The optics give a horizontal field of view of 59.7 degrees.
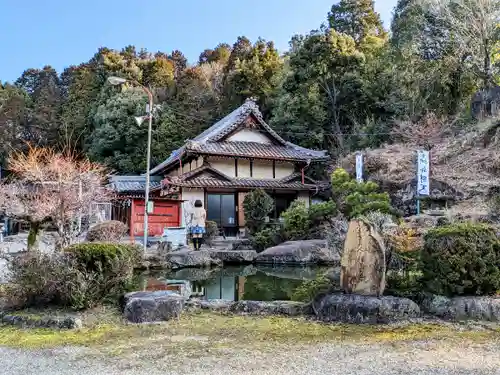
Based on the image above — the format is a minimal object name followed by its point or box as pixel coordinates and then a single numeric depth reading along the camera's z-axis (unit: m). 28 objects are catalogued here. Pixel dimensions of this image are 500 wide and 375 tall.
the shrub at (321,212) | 15.91
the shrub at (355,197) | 12.87
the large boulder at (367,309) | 5.48
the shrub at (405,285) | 5.98
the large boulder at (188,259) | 13.23
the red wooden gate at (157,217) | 17.62
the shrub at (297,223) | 16.25
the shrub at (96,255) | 5.96
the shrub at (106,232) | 14.13
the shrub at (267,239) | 16.97
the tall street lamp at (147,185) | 14.50
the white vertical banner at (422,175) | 15.12
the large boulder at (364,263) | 5.86
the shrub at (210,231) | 18.14
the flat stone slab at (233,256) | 14.32
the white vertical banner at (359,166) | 18.03
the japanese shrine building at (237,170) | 21.31
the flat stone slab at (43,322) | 5.32
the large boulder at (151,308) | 5.63
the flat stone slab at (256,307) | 6.14
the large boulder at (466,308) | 5.36
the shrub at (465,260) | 5.46
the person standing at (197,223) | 15.92
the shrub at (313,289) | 6.30
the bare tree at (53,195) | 10.24
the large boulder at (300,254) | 13.59
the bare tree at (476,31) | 22.22
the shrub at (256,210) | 18.64
